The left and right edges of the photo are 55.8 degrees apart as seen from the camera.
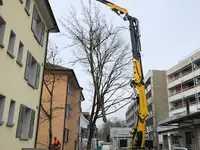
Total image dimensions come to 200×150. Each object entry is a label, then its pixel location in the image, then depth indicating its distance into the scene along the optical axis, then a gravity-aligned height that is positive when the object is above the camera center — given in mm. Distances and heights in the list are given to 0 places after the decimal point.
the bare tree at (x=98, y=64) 18003 +5944
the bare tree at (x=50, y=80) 19171 +4824
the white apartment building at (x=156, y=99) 46700 +6705
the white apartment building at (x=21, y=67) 7873 +2759
